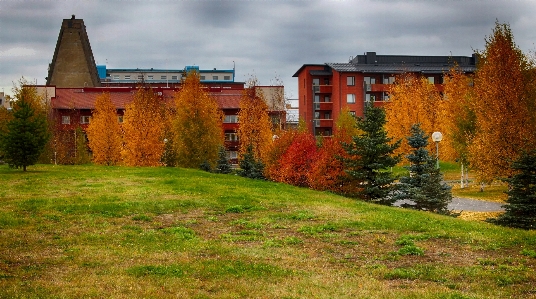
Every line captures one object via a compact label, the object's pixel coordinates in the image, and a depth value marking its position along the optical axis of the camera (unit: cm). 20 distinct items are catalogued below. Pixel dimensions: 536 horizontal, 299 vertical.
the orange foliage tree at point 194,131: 4778
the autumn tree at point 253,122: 5556
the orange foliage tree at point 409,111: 5659
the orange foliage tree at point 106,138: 5178
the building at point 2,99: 13148
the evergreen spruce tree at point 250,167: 4431
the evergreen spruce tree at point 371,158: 2931
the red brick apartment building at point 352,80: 8469
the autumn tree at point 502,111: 3278
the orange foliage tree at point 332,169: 3111
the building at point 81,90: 8406
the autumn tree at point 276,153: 3944
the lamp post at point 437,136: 3381
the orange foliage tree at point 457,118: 4550
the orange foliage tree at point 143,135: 4719
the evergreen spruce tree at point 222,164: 4912
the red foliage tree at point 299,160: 3525
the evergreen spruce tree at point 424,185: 2672
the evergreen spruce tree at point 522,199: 2231
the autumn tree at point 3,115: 4553
